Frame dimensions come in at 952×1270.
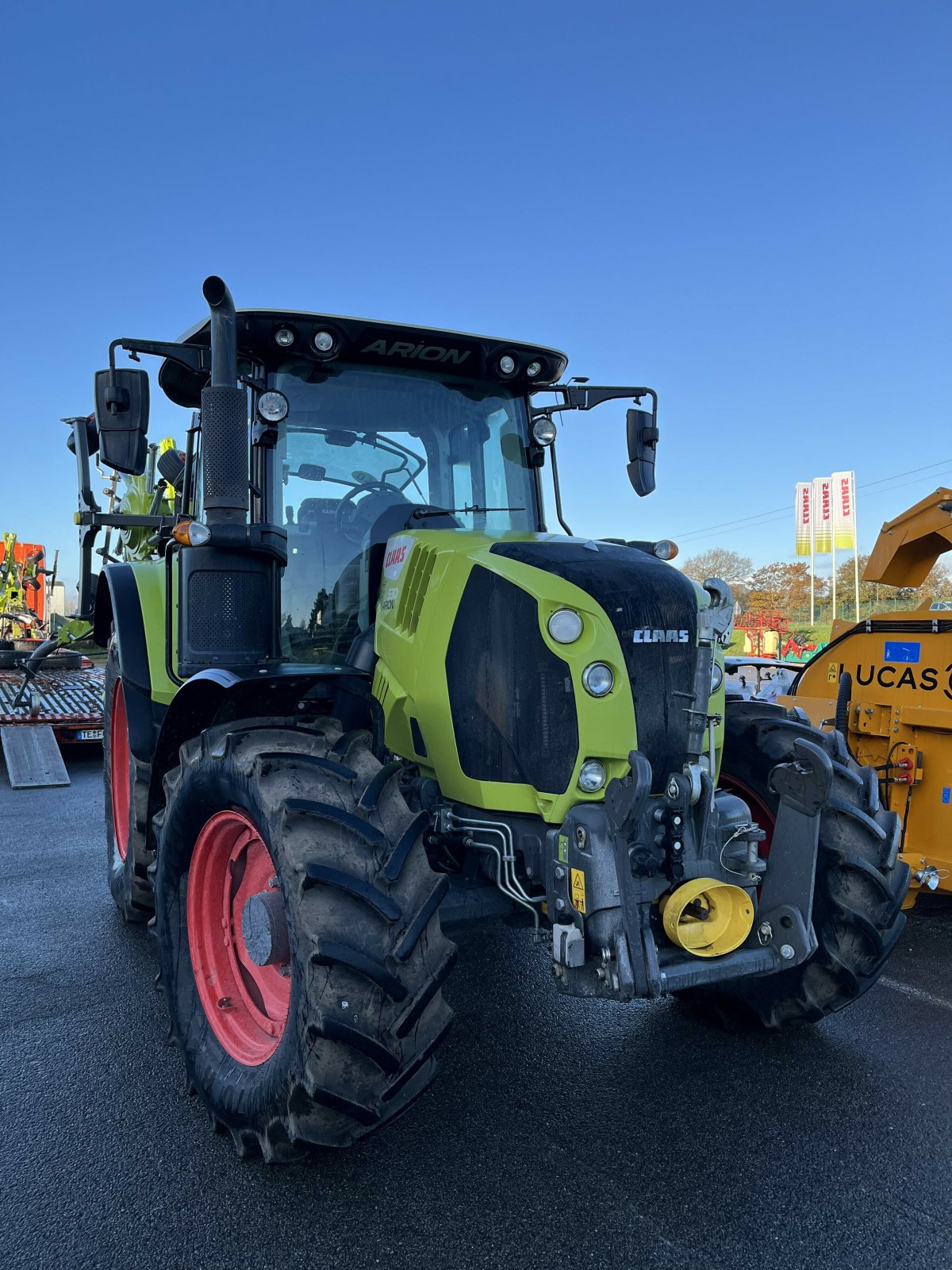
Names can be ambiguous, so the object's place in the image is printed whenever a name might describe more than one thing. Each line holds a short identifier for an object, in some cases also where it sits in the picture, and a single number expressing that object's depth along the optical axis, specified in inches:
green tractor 96.2
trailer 322.0
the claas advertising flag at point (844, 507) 1476.4
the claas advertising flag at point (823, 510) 1482.5
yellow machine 191.8
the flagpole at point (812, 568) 1477.5
